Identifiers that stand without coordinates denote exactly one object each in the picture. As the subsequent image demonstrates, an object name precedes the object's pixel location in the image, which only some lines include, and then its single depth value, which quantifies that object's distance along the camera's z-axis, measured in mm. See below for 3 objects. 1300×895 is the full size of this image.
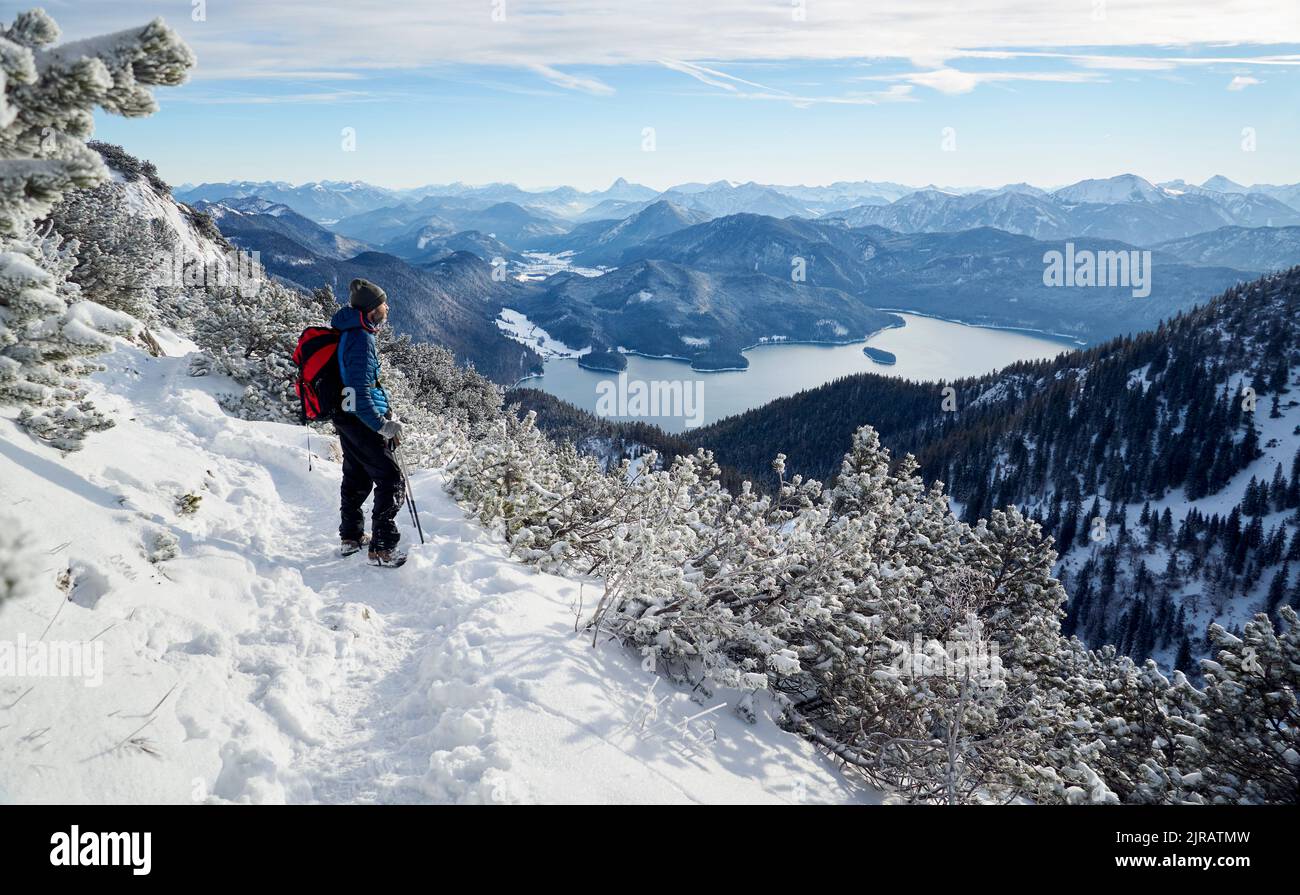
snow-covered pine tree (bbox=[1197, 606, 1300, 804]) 7773
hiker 6945
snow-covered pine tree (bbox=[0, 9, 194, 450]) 3170
